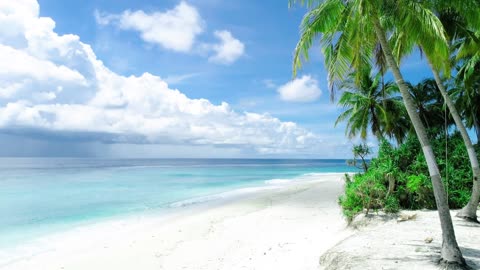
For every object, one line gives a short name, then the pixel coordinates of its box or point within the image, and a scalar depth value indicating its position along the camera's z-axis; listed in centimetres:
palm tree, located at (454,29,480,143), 915
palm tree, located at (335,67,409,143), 1677
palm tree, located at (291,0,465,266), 479
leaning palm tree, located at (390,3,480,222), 533
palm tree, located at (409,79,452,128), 1636
